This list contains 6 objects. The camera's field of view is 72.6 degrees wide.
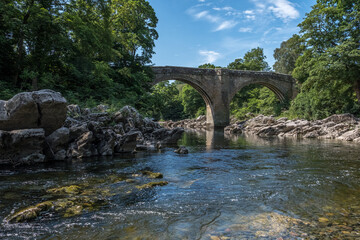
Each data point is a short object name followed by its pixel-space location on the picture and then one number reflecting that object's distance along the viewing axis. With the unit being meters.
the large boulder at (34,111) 6.81
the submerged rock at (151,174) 5.67
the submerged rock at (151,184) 4.75
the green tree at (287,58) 42.84
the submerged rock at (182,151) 9.65
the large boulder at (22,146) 6.69
